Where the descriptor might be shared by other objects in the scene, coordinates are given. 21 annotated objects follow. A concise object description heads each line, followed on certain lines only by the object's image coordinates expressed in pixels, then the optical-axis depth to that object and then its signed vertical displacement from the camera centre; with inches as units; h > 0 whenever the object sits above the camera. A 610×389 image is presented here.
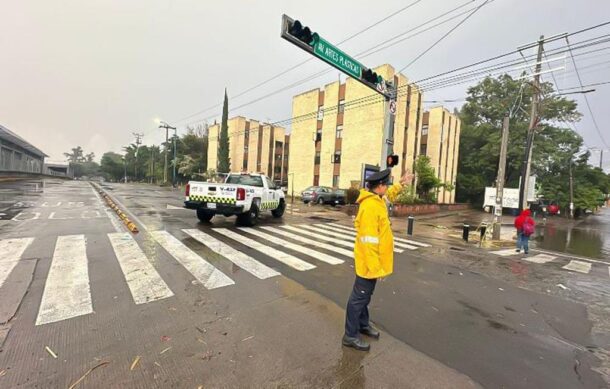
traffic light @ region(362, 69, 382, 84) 442.1 +171.4
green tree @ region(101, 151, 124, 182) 3412.9 +75.6
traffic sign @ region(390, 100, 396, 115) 481.0 +136.7
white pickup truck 388.8 -26.6
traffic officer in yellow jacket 122.1 -29.4
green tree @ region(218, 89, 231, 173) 1547.5 +204.0
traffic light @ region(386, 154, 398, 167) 393.7 +39.7
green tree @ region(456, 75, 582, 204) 1248.2 +262.3
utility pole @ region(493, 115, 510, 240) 474.0 +14.3
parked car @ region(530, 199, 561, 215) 1253.3 -40.7
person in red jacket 376.5 -41.9
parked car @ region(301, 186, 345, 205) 954.7 -32.9
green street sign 356.4 +171.2
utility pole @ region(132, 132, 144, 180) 3165.4 +73.8
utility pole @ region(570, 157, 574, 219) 1236.3 +2.3
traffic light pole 473.4 +107.3
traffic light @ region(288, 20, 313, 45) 326.6 +172.9
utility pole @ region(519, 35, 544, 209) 478.3 +126.9
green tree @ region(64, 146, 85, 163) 5580.7 +327.6
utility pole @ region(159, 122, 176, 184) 1831.2 +311.2
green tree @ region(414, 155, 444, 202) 946.7 +48.8
